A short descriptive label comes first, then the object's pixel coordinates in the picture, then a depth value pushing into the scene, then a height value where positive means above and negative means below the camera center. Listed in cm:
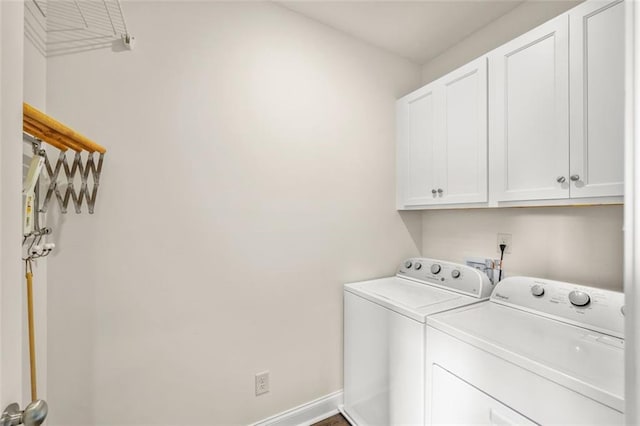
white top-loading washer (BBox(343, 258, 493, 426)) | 134 -68
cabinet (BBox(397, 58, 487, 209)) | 158 +44
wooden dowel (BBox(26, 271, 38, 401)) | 91 -41
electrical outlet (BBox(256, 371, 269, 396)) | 159 -100
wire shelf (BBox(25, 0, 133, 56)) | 112 +80
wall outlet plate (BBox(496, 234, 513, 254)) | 173 -20
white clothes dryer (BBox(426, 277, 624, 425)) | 83 -52
